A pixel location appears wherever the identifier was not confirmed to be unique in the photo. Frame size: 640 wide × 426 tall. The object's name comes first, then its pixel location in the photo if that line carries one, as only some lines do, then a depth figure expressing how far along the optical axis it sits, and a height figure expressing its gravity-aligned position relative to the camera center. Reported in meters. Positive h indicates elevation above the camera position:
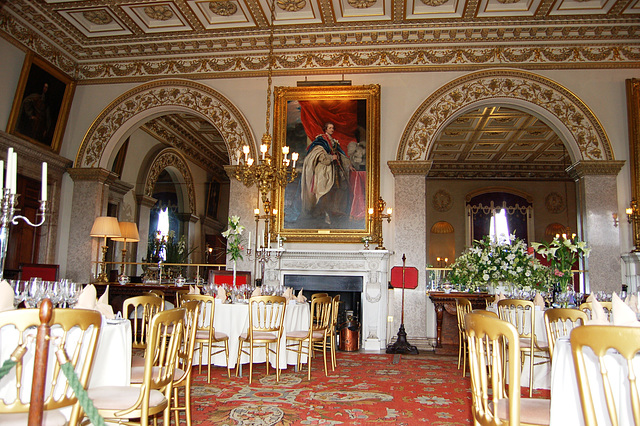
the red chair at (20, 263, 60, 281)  7.98 +0.01
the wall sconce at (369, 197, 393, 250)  8.81 +1.03
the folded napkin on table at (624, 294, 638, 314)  4.69 -0.15
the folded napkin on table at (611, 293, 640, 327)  2.78 -0.15
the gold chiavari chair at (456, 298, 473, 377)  5.94 -0.43
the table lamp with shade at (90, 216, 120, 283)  8.73 +0.75
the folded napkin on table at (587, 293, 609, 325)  3.27 -0.18
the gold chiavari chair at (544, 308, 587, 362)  3.39 -0.20
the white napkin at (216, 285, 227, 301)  6.19 -0.21
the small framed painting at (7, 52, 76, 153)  8.62 +2.86
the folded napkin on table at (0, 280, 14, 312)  3.05 -0.14
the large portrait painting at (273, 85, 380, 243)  8.99 +2.01
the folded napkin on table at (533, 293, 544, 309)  5.50 -0.18
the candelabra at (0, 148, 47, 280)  3.32 +0.46
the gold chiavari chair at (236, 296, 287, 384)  5.39 -0.49
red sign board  8.66 +0.06
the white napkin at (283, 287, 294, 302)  6.45 -0.20
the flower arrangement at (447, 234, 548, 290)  6.26 +0.20
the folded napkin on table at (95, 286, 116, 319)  3.75 -0.24
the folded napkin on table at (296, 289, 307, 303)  6.61 -0.26
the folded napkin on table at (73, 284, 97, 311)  3.53 -0.17
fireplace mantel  8.59 +0.14
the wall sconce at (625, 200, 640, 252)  8.35 +1.01
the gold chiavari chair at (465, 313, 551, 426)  2.14 -0.43
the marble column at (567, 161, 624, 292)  8.45 +0.96
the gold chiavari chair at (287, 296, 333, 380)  5.76 -0.61
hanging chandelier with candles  6.91 +1.36
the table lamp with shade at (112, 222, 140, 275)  9.83 +0.78
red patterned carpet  4.05 -1.05
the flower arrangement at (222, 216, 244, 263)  6.77 +0.58
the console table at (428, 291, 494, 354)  8.29 -0.52
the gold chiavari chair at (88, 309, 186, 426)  2.63 -0.62
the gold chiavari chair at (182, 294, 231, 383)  5.27 -0.58
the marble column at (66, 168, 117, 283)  9.58 +0.97
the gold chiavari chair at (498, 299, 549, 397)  4.73 -0.39
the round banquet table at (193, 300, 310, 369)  5.93 -0.55
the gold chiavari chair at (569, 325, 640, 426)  1.77 -0.22
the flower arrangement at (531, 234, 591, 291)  5.57 +0.27
